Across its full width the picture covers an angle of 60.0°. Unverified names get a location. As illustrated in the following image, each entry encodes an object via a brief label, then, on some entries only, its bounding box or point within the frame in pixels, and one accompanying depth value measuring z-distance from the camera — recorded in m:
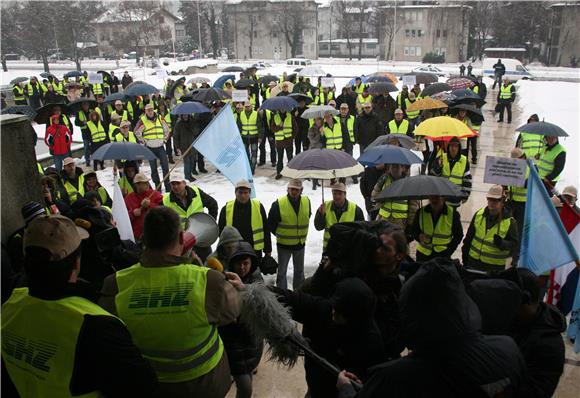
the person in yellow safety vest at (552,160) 7.87
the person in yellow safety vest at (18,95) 21.78
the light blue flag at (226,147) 6.25
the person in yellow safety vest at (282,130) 11.70
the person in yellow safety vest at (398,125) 11.10
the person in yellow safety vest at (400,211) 6.23
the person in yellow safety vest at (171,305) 2.31
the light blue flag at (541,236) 4.02
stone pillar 3.27
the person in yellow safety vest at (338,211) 5.81
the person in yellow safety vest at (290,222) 5.98
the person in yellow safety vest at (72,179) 7.12
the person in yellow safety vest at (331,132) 10.70
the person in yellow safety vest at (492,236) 5.29
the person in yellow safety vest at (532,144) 9.04
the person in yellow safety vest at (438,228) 5.44
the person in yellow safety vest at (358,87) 18.31
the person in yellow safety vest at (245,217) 5.77
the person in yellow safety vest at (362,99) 15.79
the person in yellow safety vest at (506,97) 18.39
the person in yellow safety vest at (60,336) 1.98
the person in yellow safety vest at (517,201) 6.92
